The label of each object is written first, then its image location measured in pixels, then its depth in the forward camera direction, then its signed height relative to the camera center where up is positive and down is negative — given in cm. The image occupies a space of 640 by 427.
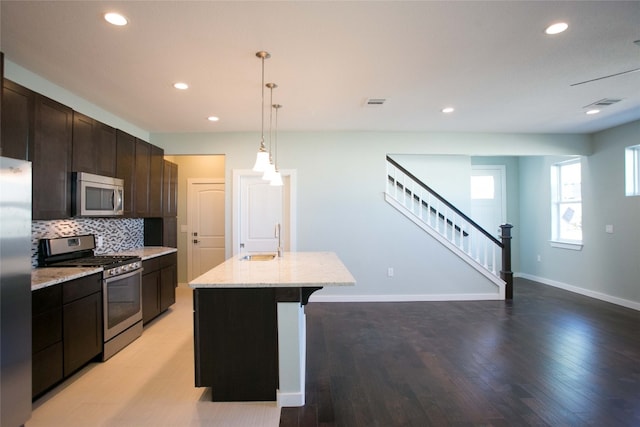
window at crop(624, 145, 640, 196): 479 +64
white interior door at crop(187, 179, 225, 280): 607 -14
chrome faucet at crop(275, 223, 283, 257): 347 -16
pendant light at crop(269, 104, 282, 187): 312 +35
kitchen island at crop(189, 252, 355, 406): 239 -84
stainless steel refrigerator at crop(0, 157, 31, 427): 184 -42
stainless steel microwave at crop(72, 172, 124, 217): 308 +22
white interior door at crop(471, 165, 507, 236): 688 +39
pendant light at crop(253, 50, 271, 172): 279 +47
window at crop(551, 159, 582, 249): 577 +22
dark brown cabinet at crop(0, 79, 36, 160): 236 +71
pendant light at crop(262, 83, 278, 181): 295 +43
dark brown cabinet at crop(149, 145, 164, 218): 449 +50
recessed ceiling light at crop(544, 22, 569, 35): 224 +126
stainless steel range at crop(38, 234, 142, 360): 304 -60
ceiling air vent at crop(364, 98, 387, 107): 368 +127
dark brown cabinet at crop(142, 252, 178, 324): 387 -83
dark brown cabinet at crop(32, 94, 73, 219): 265 +48
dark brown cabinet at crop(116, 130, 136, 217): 380 +61
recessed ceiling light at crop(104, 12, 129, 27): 212 +127
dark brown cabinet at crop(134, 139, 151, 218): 417 +51
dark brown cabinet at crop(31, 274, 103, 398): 231 -84
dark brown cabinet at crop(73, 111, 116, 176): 311 +71
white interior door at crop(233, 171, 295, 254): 509 +6
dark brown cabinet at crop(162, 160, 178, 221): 485 +41
